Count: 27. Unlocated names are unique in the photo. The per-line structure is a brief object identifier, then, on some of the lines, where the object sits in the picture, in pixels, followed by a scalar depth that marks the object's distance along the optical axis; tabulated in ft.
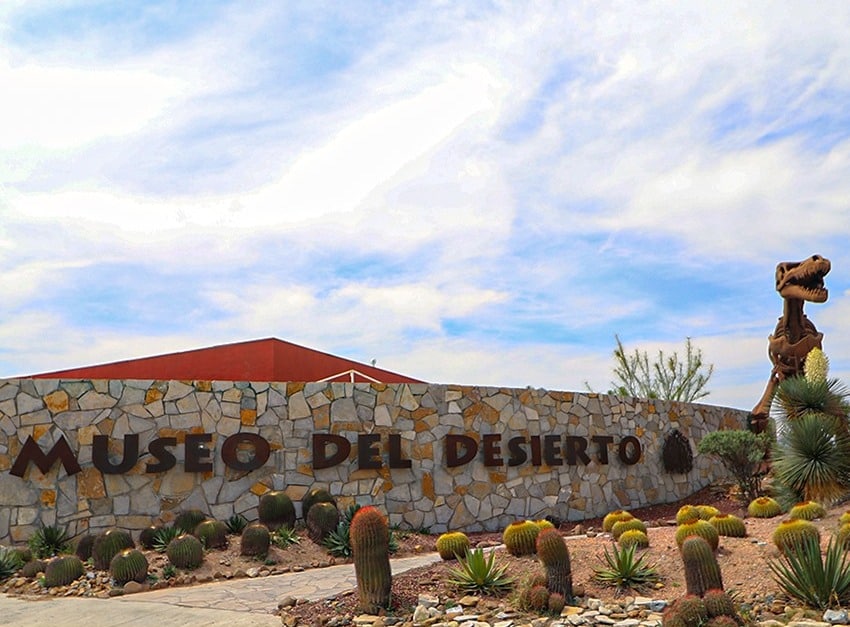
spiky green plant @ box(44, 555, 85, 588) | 38.83
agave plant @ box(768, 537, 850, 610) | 27.45
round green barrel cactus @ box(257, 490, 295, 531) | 46.68
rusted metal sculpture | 62.49
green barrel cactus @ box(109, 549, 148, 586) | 37.96
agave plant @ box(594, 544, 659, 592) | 30.81
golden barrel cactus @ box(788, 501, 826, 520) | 38.27
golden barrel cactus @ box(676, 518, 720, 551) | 32.07
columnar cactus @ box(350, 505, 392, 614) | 30.12
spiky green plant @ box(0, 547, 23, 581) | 41.98
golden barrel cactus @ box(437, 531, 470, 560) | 34.88
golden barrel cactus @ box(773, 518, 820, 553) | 30.66
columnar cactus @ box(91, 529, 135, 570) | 40.27
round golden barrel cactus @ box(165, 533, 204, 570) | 39.96
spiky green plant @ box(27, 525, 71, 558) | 45.54
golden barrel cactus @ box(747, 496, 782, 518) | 42.04
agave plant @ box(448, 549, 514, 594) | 30.96
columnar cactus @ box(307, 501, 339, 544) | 45.65
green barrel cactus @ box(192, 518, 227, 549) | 43.32
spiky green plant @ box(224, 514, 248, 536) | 47.89
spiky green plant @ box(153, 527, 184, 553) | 43.45
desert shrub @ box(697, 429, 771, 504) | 62.18
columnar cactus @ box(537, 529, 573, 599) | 29.66
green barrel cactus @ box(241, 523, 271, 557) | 42.32
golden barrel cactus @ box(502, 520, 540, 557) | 33.81
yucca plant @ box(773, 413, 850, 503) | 44.27
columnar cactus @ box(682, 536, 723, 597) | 27.20
